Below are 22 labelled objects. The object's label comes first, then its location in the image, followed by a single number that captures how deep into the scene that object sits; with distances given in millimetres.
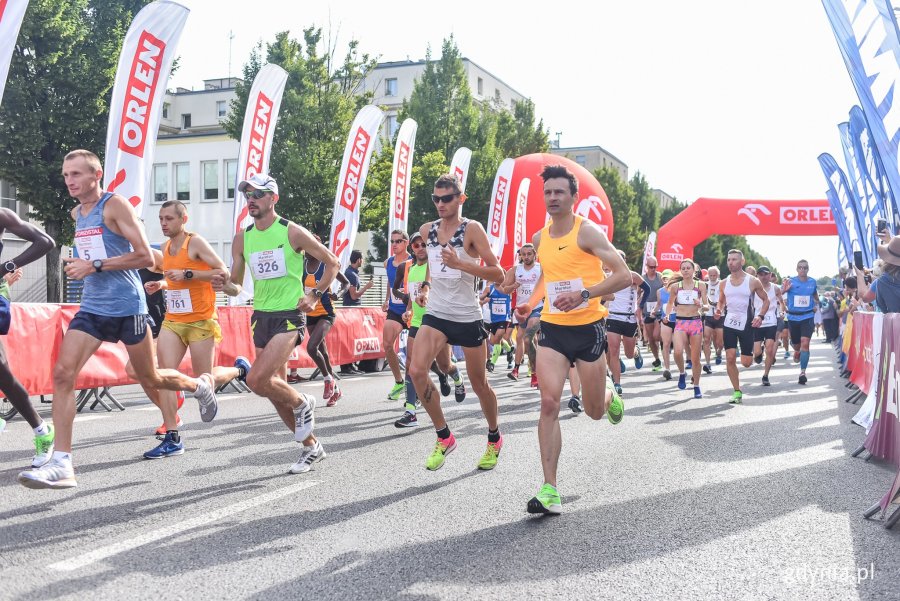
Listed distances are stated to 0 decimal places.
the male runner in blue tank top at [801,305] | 16531
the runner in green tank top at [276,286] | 6289
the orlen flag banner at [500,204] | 25609
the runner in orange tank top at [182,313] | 7164
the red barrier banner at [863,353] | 11195
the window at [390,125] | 60875
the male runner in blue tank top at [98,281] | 5562
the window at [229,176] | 46688
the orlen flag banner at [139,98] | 11203
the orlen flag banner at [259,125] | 15170
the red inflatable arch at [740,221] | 37188
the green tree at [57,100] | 26500
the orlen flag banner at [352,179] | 18047
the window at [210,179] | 47219
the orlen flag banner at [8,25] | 8125
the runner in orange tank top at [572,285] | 5578
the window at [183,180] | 47594
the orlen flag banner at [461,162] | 25469
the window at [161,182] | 47844
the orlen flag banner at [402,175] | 20766
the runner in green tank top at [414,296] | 9008
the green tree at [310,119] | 34625
